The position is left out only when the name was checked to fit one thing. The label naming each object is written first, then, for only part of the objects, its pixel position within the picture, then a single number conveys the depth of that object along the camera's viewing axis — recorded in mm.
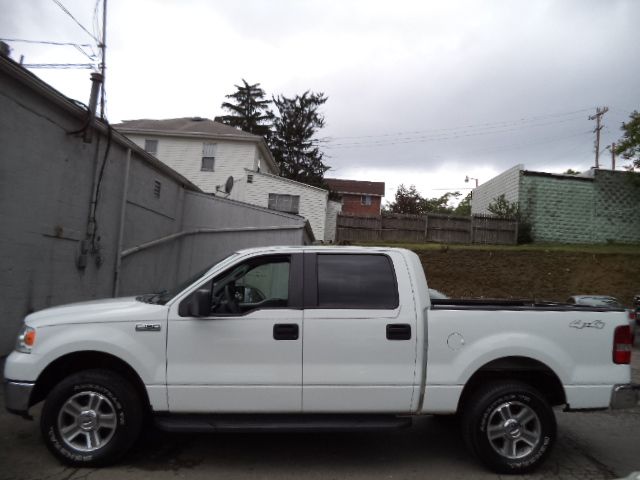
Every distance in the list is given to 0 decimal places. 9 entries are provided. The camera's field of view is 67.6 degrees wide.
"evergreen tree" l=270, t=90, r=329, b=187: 43094
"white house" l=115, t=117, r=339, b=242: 25625
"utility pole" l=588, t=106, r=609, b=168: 36444
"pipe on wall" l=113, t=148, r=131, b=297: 10875
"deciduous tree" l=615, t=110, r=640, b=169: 21500
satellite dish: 17547
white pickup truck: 3887
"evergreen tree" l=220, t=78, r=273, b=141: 43094
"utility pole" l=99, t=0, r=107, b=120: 9500
